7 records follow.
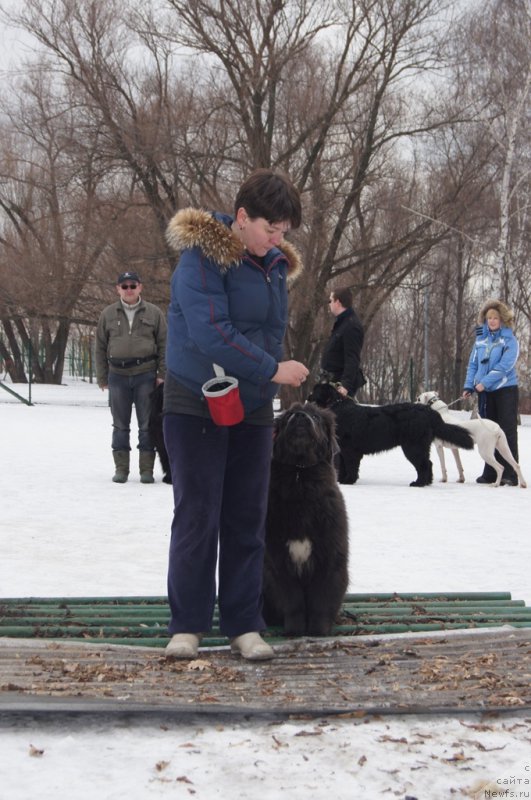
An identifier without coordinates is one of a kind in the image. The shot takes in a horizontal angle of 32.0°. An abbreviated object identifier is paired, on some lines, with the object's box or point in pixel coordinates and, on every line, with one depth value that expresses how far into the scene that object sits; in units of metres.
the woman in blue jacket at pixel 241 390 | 3.40
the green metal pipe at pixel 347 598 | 4.39
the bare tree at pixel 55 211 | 21.36
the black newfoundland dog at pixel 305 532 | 3.85
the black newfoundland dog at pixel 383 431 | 9.63
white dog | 9.60
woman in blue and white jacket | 9.89
